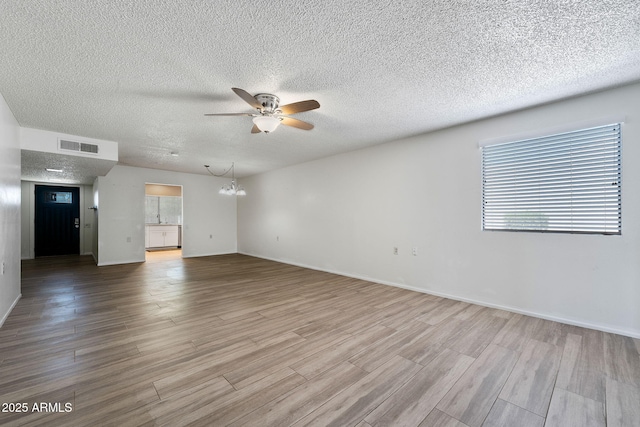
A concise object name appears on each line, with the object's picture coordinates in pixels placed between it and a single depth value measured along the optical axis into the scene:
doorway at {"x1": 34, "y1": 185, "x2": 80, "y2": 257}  7.41
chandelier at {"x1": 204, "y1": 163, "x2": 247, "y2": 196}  6.52
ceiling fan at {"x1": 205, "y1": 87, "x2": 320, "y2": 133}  2.53
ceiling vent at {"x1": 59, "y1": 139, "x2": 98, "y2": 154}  4.07
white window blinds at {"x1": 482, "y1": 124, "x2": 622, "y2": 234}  2.73
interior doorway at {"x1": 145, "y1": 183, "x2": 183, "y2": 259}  9.31
